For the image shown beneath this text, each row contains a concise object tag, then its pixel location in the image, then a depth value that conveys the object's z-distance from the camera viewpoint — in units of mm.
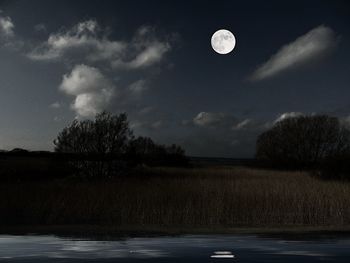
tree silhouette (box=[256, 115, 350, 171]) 59906
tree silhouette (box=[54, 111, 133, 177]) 30062
